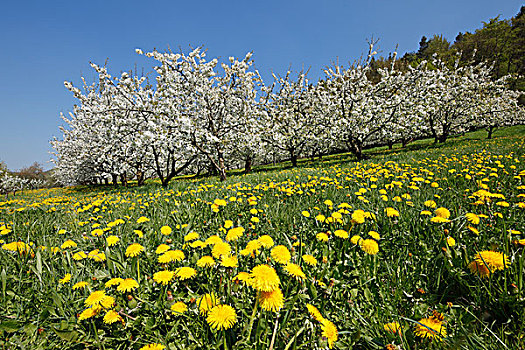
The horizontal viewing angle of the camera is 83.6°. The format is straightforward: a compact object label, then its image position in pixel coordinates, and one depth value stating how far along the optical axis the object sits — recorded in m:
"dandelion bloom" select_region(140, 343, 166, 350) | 0.43
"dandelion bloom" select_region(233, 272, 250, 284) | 0.50
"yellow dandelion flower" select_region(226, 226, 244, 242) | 0.65
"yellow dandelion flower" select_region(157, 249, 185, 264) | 0.57
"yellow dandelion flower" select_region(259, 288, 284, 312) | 0.44
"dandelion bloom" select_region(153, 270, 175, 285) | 0.53
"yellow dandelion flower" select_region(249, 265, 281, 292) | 0.43
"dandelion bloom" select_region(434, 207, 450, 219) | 0.77
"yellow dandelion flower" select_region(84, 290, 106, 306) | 0.49
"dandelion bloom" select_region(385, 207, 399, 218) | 0.79
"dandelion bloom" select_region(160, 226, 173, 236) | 0.78
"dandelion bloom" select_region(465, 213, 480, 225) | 0.69
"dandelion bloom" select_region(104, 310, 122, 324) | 0.48
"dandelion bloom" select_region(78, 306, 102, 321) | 0.47
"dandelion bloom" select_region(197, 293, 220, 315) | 0.48
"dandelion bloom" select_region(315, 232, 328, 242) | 0.68
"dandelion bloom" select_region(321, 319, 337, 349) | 0.45
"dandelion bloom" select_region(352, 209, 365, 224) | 0.73
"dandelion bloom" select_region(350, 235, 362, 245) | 0.70
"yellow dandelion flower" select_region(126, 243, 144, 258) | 0.63
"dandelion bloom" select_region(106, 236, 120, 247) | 0.70
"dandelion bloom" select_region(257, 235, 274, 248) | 0.61
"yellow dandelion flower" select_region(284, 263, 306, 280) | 0.49
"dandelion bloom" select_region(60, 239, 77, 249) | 0.73
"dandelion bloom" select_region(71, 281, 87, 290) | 0.57
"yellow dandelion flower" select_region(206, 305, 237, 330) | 0.44
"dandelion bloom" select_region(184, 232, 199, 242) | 0.69
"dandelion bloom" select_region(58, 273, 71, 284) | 0.58
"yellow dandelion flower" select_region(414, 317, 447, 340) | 0.44
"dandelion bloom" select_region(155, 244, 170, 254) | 0.64
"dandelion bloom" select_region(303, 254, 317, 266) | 0.59
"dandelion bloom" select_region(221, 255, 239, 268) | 0.53
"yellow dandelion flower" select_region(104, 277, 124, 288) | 0.54
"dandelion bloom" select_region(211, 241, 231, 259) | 0.57
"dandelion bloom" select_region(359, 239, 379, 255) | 0.63
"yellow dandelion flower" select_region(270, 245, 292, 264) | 0.52
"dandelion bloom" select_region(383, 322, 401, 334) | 0.47
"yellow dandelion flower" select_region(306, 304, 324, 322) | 0.47
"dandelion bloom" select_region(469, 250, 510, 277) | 0.52
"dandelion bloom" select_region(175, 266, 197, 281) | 0.54
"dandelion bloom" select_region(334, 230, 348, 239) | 0.69
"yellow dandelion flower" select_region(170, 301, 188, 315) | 0.49
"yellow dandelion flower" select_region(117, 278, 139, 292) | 0.53
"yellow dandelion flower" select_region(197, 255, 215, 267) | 0.55
